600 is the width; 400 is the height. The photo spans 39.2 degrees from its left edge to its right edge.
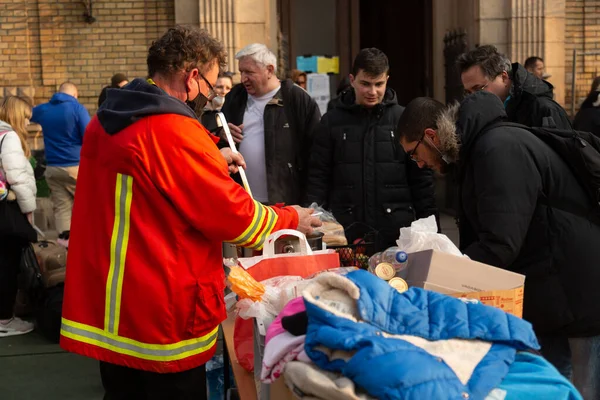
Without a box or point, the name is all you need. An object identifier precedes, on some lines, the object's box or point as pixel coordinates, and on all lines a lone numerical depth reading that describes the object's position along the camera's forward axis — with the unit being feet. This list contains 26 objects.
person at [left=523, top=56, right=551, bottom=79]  30.25
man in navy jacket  31.22
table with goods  6.40
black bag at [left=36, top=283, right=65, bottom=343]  22.29
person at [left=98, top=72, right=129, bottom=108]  32.17
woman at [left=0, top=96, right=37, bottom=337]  22.20
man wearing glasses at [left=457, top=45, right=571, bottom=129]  15.87
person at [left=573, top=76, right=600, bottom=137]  22.83
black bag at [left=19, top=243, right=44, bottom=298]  22.70
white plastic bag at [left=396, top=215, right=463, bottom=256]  10.25
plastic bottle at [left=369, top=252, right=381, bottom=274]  10.37
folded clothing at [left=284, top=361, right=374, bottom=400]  6.44
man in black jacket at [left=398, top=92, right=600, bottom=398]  10.28
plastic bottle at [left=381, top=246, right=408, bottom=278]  10.00
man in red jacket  9.78
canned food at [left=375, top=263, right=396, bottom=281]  9.81
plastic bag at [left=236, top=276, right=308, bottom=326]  9.24
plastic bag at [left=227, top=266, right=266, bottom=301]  9.59
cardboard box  8.79
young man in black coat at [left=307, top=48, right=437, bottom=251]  17.89
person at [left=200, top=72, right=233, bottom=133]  12.81
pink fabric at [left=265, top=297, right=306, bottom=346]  7.93
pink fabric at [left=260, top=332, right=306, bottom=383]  7.37
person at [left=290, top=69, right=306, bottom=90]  34.58
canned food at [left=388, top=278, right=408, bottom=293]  9.50
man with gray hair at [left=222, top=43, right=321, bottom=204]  19.25
